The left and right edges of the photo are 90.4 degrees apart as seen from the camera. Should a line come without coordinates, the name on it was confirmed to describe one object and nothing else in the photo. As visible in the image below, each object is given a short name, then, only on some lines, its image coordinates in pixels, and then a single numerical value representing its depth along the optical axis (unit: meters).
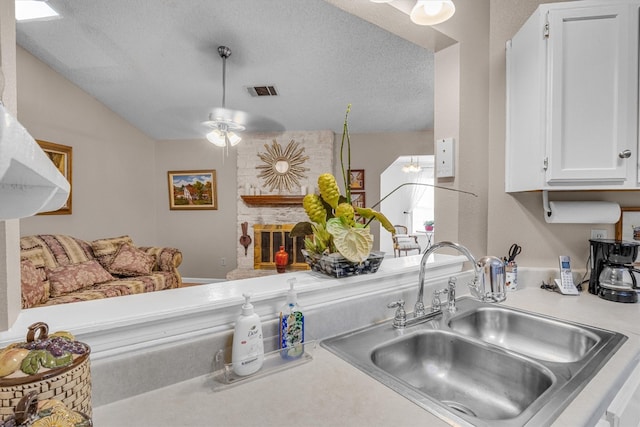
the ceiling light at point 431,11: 1.15
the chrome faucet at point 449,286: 1.07
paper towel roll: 1.59
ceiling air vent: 3.95
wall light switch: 1.65
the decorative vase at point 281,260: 4.67
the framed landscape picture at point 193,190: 5.40
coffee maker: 1.43
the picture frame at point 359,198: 5.17
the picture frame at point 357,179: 5.21
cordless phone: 1.55
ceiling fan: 2.99
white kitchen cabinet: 1.35
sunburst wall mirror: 5.16
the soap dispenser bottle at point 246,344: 0.78
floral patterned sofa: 2.61
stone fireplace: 5.11
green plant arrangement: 1.03
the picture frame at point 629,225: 1.64
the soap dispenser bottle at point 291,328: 0.87
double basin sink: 0.80
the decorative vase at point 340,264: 1.06
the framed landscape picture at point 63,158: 3.80
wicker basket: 0.46
